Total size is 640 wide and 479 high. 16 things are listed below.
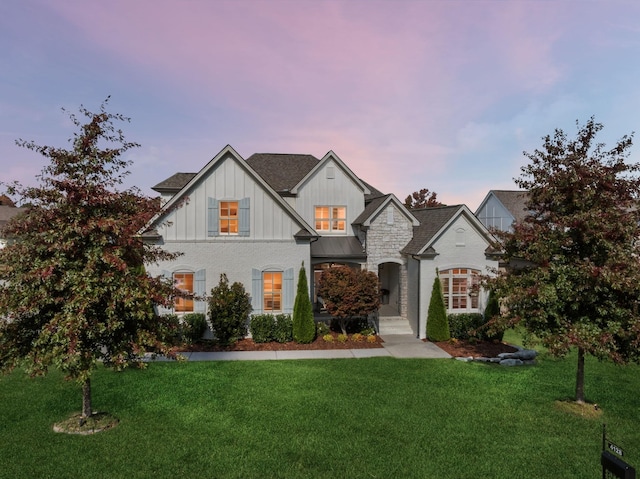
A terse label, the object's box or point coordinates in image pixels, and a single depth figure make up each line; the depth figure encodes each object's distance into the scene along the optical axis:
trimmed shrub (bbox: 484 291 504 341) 18.54
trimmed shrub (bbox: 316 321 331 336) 18.97
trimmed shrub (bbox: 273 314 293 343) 17.92
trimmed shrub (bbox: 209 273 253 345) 17.34
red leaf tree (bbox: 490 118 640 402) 9.78
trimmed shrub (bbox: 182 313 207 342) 17.31
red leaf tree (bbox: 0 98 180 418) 8.55
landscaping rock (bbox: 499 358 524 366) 15.55
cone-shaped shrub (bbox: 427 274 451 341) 18.56
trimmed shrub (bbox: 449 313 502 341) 19.06
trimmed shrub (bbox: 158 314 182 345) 9.98
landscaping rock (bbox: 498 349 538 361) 16.02
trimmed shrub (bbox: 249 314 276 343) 17.80
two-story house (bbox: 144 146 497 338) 18.09
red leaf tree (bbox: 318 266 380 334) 17.69
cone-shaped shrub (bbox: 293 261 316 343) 17.78
